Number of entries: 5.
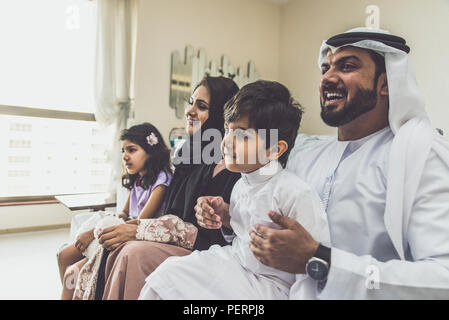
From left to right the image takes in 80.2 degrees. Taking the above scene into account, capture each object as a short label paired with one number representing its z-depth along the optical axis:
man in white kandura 0.73
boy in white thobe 0.80
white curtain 3.37
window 3.12
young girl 1.25
